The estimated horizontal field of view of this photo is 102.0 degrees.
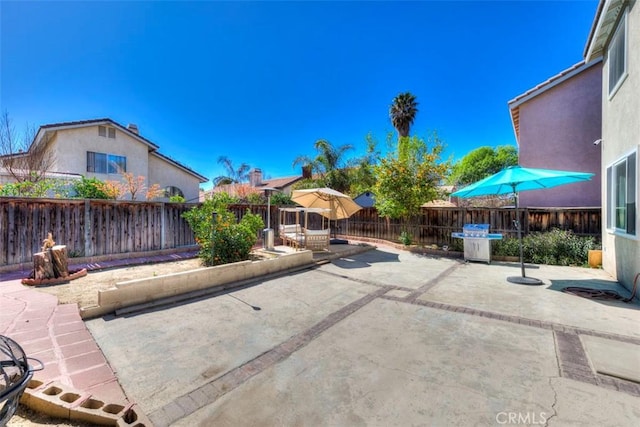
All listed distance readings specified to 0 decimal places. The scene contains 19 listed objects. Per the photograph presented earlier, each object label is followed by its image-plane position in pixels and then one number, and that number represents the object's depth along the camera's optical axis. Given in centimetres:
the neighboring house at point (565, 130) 1088
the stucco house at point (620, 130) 519
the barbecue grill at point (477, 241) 888
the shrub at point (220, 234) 662
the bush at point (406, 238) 1185
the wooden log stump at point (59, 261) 573
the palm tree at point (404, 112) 2511
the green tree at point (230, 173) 2809
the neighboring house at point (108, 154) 1556
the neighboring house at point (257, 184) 2268
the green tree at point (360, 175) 2084
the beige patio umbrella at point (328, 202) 1077
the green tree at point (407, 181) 1128
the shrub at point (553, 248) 825
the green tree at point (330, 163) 2100
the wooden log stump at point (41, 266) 557
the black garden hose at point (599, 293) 506
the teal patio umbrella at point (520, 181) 622
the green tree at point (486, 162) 4092
